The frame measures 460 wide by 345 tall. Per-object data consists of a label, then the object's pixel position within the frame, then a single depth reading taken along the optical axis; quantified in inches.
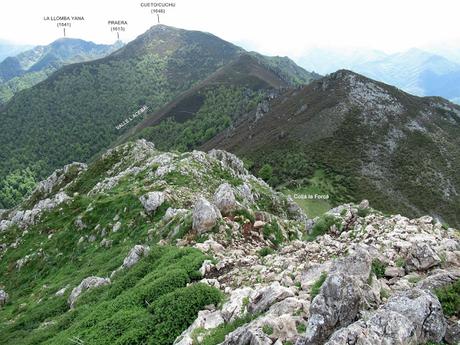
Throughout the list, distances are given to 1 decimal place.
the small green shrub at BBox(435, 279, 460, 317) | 424.5
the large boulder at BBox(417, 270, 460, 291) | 455.5
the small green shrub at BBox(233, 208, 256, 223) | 1012.5
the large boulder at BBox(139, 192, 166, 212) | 1342.3
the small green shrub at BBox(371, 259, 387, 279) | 554.3
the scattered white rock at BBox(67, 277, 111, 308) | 932.0
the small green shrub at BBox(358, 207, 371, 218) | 882.0
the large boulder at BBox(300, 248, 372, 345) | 403.2
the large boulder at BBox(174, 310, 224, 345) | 527.5
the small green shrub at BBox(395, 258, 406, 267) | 568.7
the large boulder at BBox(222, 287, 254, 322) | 542.9
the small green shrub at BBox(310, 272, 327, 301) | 497.3
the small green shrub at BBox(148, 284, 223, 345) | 577.3
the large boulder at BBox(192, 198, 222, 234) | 942.8
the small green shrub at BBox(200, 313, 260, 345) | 496.4
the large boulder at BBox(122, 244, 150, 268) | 940.6
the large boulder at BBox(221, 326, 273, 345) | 431.5
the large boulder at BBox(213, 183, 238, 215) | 1029.2
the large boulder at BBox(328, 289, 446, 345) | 368.2
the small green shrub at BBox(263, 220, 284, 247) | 961.5
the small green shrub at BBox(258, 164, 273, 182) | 4421.8
